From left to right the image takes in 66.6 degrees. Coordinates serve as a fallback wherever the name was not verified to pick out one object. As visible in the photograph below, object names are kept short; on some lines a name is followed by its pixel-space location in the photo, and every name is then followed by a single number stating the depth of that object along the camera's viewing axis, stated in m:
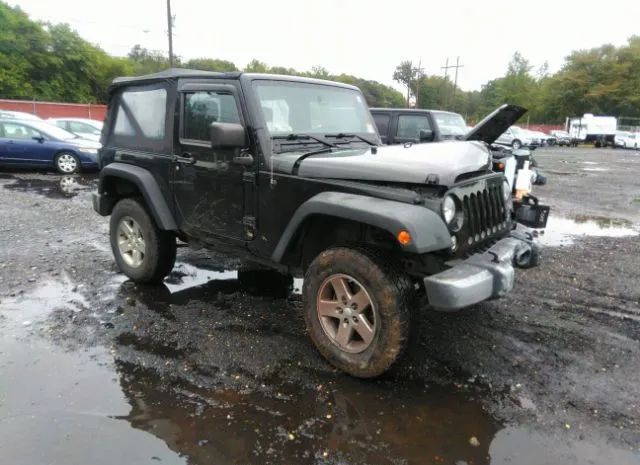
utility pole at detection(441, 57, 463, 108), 82.94
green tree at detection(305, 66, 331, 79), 82.31
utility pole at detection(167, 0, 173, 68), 29.67
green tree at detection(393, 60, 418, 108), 70.75
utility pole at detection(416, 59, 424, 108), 54.66
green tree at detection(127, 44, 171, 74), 61.83
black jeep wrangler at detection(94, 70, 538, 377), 3.07
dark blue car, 12.74
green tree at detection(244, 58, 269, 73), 81.45
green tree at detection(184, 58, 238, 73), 68.36
